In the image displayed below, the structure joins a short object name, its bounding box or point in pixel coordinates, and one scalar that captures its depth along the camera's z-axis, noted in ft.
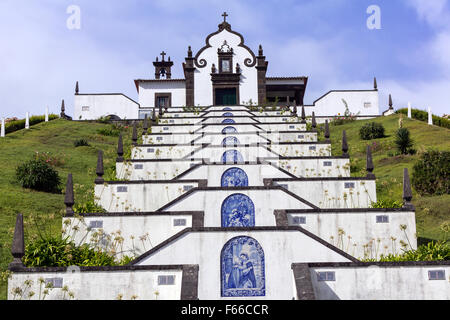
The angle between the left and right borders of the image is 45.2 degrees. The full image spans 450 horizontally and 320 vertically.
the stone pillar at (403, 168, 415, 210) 52.53
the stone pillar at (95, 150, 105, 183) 63.21
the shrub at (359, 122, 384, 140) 116.26
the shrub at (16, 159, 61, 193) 76.59
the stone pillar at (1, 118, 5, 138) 114.11
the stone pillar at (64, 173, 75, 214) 52.70
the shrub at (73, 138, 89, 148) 110.32
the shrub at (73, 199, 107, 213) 58.54
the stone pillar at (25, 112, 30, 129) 127.13
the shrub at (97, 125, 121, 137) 128.06
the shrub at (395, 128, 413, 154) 97.09
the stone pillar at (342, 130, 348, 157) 72.23
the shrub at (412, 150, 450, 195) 75.20
